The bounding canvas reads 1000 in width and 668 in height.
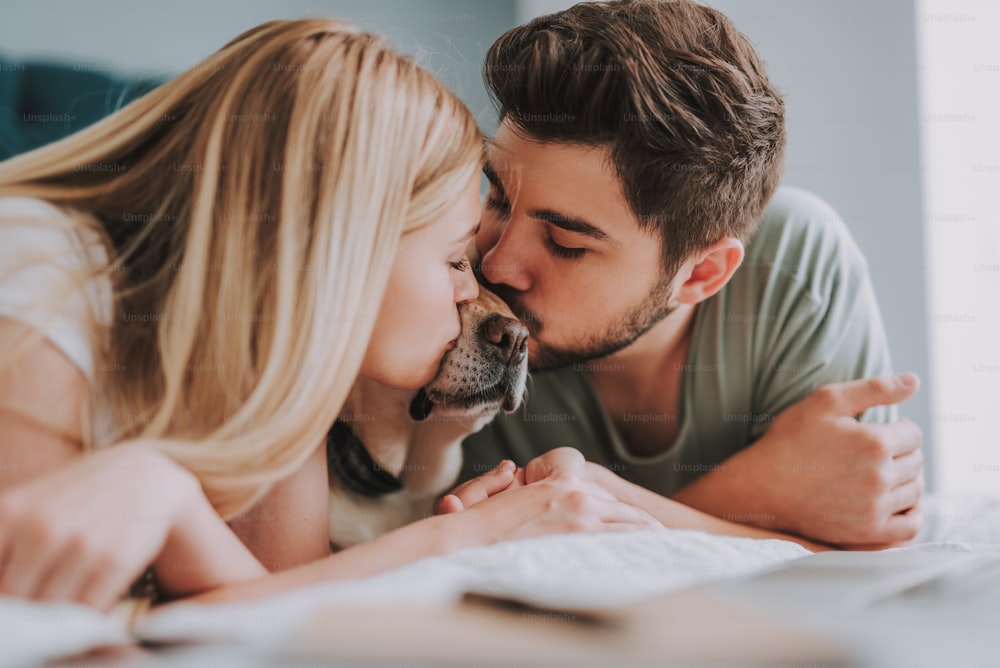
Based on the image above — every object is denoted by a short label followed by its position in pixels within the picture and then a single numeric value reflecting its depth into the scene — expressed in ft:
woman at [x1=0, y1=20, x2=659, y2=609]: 2.43
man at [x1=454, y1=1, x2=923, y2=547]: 3.35
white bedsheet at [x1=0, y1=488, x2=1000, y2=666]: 1.91
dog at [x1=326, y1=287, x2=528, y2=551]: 3.19
